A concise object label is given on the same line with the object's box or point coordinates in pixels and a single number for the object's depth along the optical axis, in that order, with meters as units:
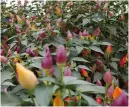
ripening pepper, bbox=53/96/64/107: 0.79
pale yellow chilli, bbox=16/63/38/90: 0.72
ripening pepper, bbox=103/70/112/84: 0.98
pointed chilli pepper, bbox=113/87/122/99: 0.79
